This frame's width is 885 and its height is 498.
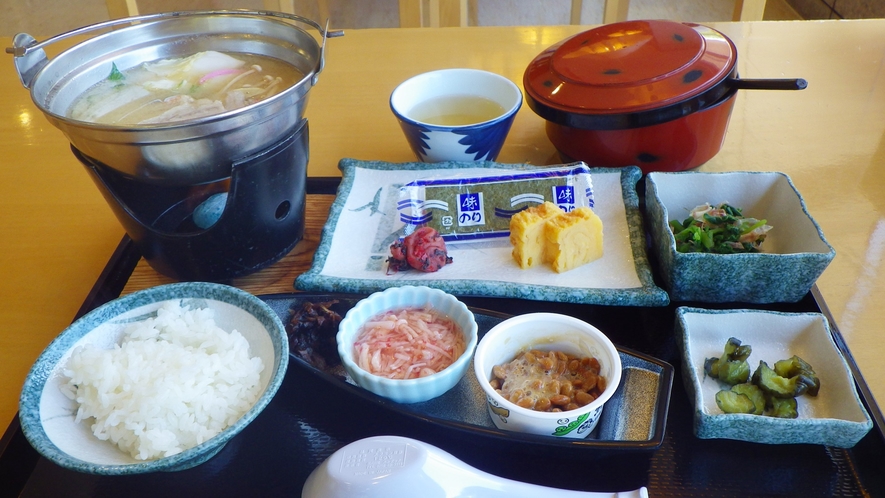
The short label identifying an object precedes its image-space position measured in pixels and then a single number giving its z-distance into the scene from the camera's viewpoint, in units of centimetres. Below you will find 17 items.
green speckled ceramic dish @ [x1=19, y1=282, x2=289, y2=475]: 27
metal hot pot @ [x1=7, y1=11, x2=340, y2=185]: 34
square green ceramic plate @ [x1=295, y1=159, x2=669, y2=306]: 40
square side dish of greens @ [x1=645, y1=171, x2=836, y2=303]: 37
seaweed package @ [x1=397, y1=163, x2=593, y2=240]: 47
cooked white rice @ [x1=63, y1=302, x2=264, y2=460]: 29
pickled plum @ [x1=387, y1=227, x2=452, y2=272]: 42
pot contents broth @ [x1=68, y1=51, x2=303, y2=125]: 41
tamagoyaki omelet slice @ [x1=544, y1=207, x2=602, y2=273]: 41
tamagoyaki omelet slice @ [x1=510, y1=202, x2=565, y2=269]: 42
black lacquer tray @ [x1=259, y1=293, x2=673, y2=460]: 29
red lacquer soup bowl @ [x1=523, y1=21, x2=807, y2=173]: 45
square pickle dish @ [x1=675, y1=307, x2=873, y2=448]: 30
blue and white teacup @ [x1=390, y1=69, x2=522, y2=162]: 49
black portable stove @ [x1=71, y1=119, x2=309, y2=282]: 38
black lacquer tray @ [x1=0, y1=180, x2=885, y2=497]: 30
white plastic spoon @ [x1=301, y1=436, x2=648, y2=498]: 27
